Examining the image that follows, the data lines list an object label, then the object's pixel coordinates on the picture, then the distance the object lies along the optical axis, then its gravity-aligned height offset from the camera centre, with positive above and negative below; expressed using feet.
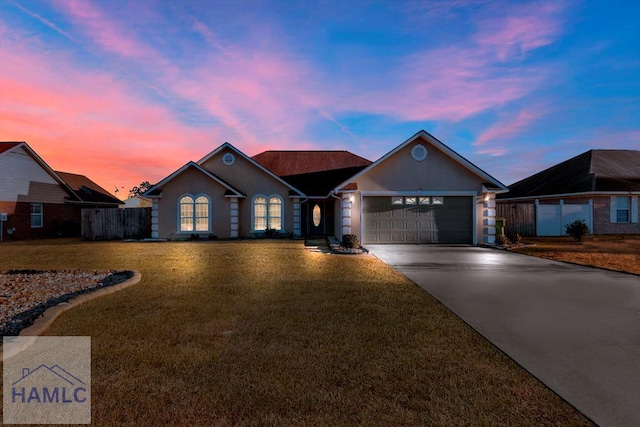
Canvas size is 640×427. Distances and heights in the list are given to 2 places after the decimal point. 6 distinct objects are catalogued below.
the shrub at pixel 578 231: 59.52 -3.08
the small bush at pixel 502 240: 53.78 -4.32
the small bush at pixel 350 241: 48.21 -3.86
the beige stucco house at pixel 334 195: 56.75 +3.74
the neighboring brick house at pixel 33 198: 71.82 +4.47
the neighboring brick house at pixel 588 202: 71.87 +2.94
